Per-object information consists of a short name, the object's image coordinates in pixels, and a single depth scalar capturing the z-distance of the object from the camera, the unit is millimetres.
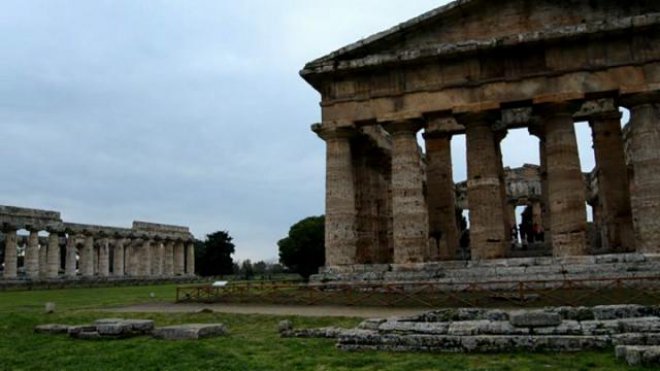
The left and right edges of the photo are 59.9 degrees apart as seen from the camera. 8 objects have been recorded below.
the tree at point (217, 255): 95562
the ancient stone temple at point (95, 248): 59781
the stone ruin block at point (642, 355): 8805
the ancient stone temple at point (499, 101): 24453
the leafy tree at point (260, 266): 154400
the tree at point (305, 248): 66688
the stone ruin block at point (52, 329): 15775
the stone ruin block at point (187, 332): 13701
